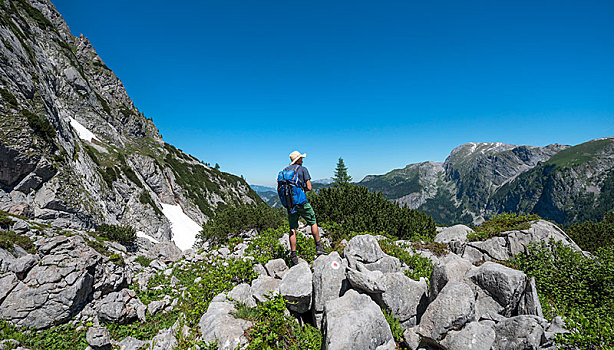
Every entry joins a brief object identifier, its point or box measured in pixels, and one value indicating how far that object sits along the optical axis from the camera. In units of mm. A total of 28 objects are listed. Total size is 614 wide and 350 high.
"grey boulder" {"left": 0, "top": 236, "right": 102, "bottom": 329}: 7023
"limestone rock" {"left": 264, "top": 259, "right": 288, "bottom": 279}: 7224
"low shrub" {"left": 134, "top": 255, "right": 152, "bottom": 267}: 13827
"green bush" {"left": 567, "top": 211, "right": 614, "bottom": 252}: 11695
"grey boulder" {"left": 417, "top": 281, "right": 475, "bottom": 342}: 4281
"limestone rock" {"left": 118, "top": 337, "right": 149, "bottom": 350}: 6125
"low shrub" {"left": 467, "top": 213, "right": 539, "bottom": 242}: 8727
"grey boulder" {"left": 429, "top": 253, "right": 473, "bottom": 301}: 5113
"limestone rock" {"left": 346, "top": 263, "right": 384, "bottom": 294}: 5066
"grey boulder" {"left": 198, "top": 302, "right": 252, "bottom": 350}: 4758
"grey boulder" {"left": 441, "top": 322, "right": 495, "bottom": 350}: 4023
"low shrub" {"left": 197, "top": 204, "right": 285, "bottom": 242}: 15461
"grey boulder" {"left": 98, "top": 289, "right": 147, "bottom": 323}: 7406
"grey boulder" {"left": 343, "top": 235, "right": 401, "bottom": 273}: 6551
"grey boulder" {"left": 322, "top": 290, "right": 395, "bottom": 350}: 4098
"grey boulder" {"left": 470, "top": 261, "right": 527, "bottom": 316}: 4738
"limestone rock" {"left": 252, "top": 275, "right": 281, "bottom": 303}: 5844
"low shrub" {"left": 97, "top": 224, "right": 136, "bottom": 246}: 28317
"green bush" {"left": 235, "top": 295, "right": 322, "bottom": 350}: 4629
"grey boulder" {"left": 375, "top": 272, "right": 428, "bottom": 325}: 5094
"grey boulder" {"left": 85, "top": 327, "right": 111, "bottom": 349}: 6305
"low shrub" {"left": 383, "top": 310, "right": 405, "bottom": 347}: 4770
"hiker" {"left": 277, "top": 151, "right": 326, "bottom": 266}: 6863
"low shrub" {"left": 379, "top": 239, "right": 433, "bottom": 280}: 6428
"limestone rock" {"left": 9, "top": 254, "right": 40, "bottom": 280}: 7730
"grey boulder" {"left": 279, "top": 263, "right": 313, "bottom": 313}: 5441
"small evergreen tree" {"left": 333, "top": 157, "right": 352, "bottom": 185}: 46584
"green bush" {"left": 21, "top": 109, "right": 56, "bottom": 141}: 26333
